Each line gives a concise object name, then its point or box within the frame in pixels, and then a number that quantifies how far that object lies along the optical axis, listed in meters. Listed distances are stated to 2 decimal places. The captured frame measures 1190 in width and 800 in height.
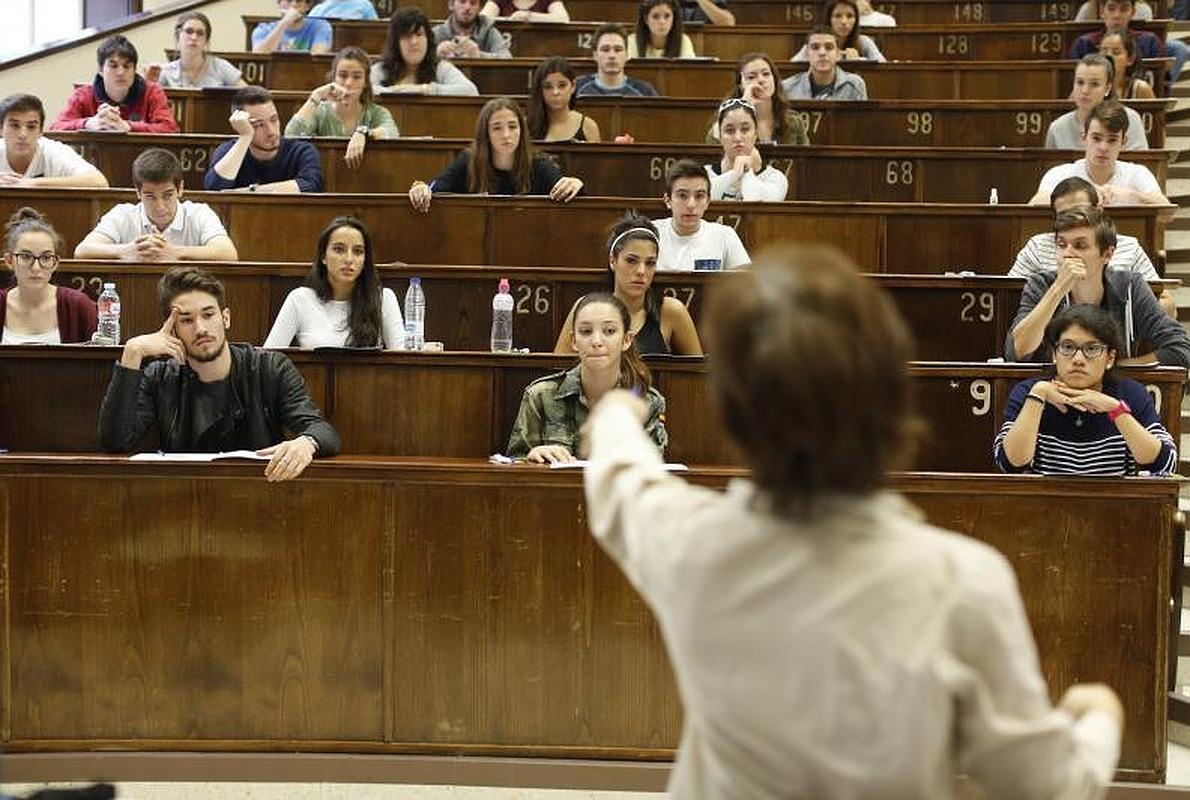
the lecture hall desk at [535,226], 4.47
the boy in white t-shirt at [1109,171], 4.59
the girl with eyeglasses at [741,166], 4.78
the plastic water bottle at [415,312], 3.91
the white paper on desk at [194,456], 2.96
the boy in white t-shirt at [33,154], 4.72
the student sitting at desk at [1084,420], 3.01
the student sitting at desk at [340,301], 3.78
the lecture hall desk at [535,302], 4.02
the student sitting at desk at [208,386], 3.22
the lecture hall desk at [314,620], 2.94
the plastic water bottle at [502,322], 3.89
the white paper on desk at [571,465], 2.89
